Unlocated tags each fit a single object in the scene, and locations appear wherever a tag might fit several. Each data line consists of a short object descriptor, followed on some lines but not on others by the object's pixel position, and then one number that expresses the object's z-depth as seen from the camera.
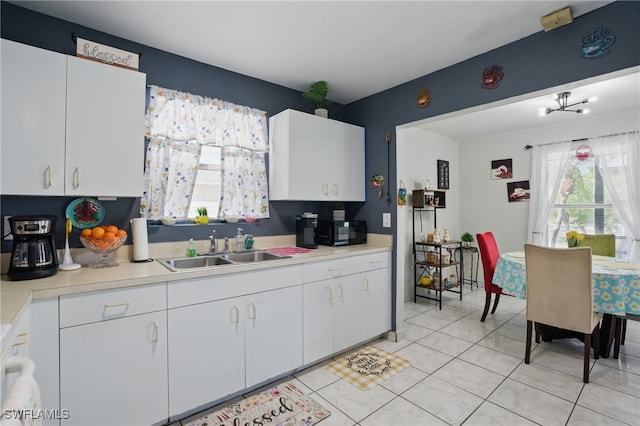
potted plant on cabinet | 2.94
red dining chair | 3.59
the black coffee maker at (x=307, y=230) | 2.94
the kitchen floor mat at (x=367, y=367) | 2.35
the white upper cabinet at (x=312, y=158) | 2.77
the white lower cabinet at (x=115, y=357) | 1.52
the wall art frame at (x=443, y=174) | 5.03
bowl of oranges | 1.90
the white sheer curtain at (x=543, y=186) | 4.47
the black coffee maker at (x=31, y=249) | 1.62
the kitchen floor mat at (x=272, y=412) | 1.89
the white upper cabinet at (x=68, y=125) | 1.65
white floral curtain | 2.36
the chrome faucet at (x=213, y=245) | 2.57
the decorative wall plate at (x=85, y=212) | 2.04
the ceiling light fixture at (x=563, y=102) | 3.26
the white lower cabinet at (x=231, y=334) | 1.83
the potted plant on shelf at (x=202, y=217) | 2.53
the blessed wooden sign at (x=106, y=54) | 1.89
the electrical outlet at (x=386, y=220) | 3.11
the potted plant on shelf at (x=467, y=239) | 5.06
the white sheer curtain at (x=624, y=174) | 3.82
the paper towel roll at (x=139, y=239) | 2.13
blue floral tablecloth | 2.34
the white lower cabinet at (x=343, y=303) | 2.46
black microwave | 3.03
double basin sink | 2.30
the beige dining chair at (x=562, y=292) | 2.32
